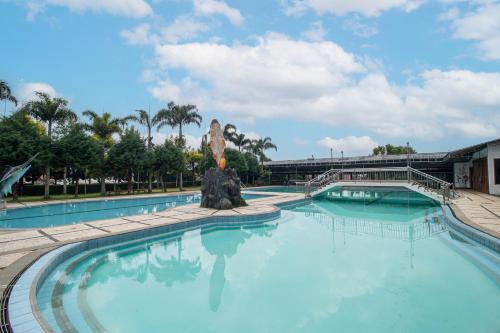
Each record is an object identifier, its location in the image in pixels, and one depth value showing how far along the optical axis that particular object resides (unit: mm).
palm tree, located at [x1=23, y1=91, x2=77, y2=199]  20447
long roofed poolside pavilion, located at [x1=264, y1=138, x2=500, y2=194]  17172
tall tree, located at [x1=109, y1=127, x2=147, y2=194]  23297
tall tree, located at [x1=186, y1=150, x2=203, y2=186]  35662
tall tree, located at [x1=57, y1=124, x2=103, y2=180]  19547
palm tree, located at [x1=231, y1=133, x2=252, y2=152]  39491
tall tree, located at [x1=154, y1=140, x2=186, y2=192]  26781
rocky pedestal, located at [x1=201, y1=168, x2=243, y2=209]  14256
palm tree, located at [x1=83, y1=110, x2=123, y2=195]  25656
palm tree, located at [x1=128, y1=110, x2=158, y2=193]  28266
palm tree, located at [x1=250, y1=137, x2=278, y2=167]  41156
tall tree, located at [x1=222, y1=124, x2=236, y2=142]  38688
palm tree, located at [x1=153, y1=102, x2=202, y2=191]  29516
